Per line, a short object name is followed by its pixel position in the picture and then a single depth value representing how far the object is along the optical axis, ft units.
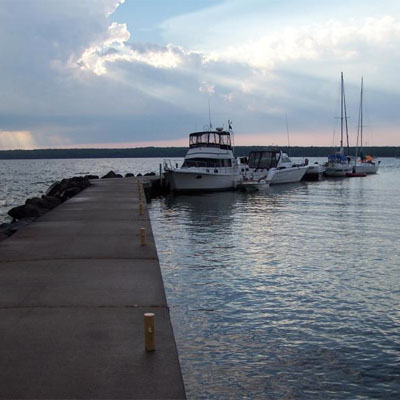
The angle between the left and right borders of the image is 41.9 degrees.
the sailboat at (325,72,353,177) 238.68
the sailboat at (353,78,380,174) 253.03
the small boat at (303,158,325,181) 213.05
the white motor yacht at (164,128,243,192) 131.03
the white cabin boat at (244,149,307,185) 175.32
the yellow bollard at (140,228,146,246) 47.09
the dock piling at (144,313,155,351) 21.36
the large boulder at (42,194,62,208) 91.09
